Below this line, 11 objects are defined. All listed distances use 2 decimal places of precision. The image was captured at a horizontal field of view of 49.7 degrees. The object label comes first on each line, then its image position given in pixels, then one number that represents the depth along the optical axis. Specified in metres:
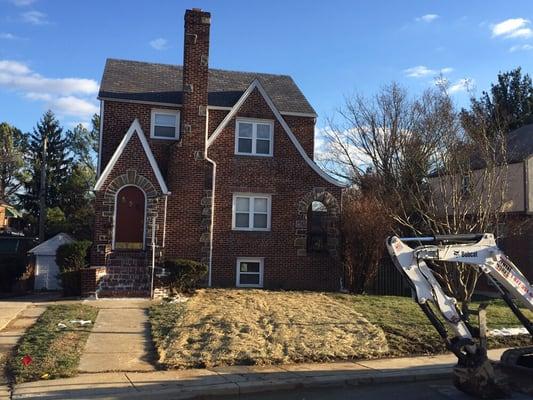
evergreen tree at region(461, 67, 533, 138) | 43.28
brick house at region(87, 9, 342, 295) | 19.70
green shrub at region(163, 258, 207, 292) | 17.98
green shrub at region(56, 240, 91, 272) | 18.34
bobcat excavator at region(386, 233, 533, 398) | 7.70
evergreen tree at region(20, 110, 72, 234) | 53.91
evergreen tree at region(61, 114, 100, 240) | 41.41
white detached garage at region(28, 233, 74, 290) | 23.20
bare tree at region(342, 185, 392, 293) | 19.83
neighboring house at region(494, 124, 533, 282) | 26.95
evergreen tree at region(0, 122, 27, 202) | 59.16
